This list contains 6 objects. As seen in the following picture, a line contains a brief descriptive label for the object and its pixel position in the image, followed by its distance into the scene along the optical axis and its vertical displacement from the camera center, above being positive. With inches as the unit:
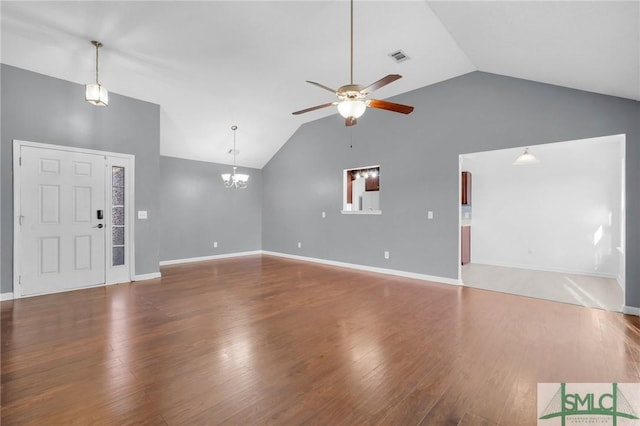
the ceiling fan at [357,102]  98.5 +41.0
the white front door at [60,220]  159.9 -5.3
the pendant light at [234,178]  241.3 +30.3
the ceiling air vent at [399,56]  162.4 +92.4
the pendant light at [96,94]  131.8 +55.4
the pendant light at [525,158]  201.7 +39.3
